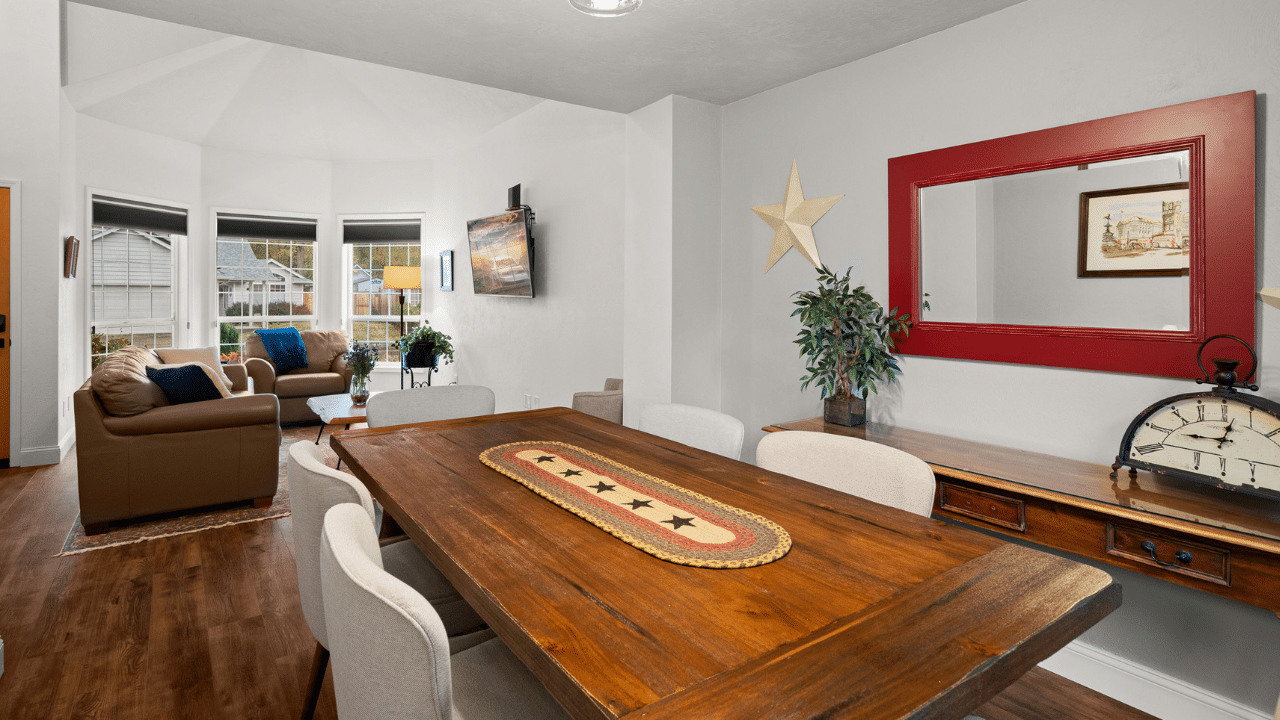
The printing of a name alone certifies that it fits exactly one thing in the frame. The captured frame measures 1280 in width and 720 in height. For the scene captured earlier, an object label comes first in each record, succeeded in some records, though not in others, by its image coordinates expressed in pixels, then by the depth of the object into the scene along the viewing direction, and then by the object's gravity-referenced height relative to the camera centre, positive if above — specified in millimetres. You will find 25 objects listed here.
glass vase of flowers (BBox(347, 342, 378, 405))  4895 -87
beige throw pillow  5258 +20
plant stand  6242 -19
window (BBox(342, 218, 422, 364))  7645 +738
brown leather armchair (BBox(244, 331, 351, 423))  6008 -152
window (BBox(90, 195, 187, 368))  5801 +804
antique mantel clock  1596 -225
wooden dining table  770 -375
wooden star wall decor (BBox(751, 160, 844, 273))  3049 +658
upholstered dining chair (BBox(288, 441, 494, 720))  1333 -544
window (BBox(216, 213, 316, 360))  7004 +932
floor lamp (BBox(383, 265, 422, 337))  6605 +817
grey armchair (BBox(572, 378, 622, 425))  3688 -268
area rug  3209 -889
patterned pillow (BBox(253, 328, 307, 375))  6387 +108
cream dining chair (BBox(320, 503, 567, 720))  826 -368
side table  4281 -361
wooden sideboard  1478 -418
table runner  1176 -329
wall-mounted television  5082 +857
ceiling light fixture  1827 +992
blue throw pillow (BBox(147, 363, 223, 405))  3596 -133
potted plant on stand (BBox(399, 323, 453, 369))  6250 +107
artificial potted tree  2641 +48
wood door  4480 +280
